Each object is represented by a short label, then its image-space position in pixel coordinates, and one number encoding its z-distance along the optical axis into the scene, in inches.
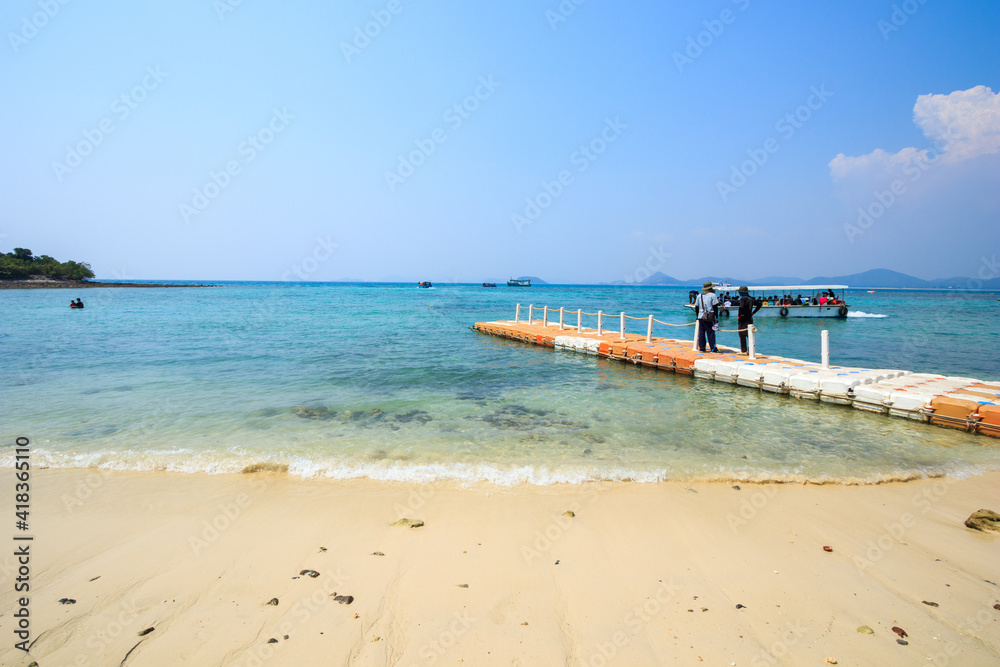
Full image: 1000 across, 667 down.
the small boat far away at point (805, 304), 1472.7
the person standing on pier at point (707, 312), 583.2
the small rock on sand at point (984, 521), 201.3
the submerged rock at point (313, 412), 388.8
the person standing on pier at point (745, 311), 582.6
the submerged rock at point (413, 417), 379.2
